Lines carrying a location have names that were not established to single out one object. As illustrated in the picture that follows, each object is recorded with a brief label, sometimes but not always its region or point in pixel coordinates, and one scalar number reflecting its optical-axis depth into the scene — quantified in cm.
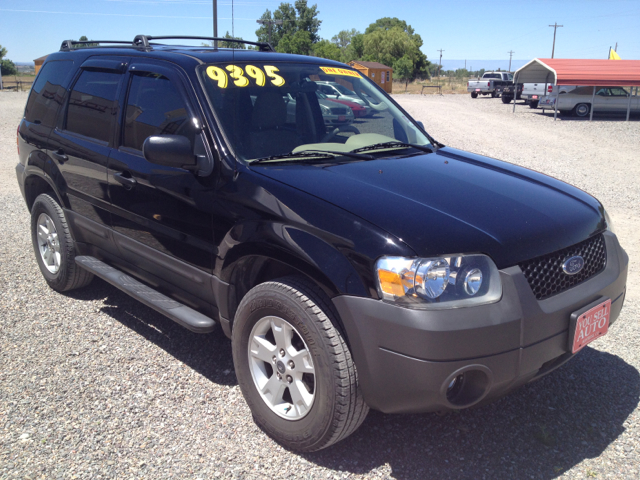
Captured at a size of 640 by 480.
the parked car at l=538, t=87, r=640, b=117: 2386
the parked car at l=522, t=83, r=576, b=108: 2792
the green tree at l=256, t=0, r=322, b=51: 7606
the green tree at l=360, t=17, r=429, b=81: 7984
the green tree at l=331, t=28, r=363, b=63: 8306
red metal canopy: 2317
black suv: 228
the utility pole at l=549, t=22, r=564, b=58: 8469
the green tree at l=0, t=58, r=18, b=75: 7031
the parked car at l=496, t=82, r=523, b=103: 3294
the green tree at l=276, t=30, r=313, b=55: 5641
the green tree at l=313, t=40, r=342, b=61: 5985
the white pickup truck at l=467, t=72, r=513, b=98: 3894
